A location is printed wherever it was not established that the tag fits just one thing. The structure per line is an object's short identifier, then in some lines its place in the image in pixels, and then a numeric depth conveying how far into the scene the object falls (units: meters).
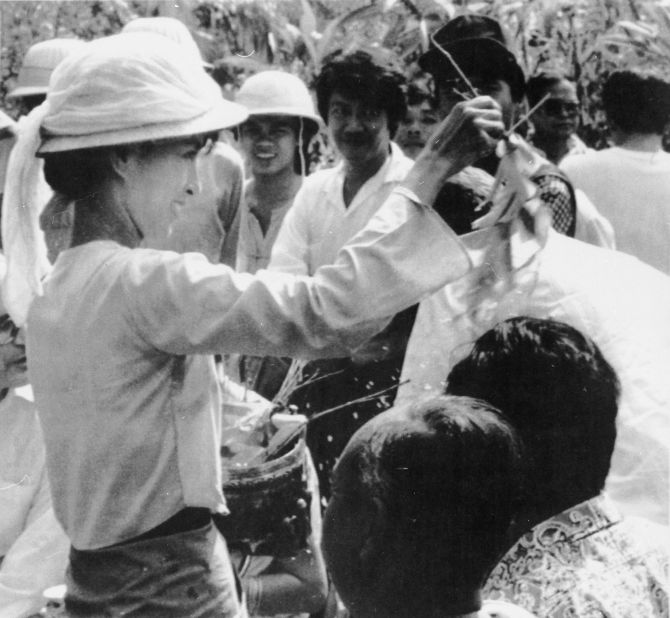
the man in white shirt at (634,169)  2.56
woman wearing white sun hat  1.71
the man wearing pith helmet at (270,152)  2.56
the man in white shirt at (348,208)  2.34
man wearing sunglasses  2.46
